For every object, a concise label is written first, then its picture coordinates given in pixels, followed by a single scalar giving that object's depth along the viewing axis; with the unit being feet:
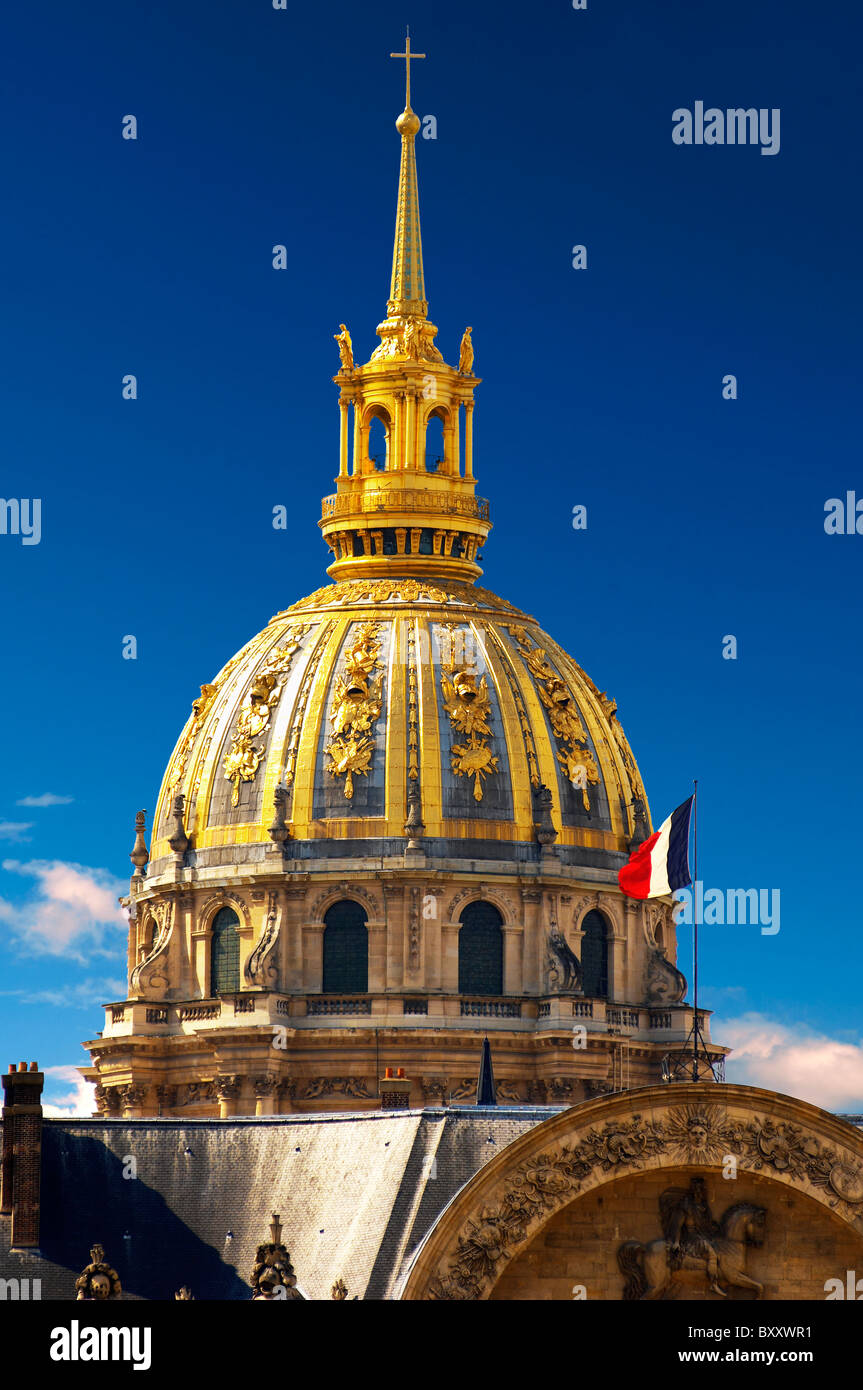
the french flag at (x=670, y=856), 324.60
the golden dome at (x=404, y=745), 482.69
